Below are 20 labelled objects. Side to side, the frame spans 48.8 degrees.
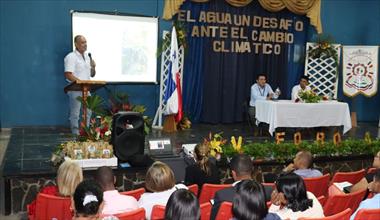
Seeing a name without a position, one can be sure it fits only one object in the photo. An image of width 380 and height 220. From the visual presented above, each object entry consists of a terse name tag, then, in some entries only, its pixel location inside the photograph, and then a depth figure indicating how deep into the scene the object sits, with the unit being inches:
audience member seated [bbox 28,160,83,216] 108.7
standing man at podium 237.8
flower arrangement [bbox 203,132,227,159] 165.5
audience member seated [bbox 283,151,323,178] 137.0
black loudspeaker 163.2
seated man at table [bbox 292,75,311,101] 302.4
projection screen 282.6
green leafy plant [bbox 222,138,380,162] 182.4
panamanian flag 289.3
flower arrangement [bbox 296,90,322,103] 282.8
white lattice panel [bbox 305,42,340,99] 354.3
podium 184.9
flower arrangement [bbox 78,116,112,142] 173.0
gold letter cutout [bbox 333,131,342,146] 197.2
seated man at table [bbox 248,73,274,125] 296.0
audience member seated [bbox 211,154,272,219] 117.6
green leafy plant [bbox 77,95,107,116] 182.4
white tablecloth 269.9
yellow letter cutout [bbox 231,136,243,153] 178.9
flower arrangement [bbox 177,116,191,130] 303.8
